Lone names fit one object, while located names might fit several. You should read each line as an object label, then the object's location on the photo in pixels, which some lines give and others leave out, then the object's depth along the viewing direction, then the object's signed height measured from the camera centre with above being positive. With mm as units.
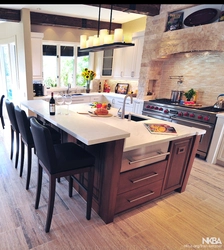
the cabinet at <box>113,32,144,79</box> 4511 +388
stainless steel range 3180 -671
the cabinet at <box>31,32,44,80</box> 4271 +266
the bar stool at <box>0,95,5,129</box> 3940 -1071
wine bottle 1994 -428
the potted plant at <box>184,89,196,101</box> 3727 -265
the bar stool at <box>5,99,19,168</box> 2389 -732
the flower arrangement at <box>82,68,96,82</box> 5105 -88
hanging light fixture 2234 +415
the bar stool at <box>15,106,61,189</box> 2080 -782
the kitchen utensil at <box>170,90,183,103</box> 4071 -354
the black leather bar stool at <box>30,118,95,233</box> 1484 -801
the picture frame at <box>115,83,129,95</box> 5293 -407
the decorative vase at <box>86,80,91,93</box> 5394 -432
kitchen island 1610 -835
